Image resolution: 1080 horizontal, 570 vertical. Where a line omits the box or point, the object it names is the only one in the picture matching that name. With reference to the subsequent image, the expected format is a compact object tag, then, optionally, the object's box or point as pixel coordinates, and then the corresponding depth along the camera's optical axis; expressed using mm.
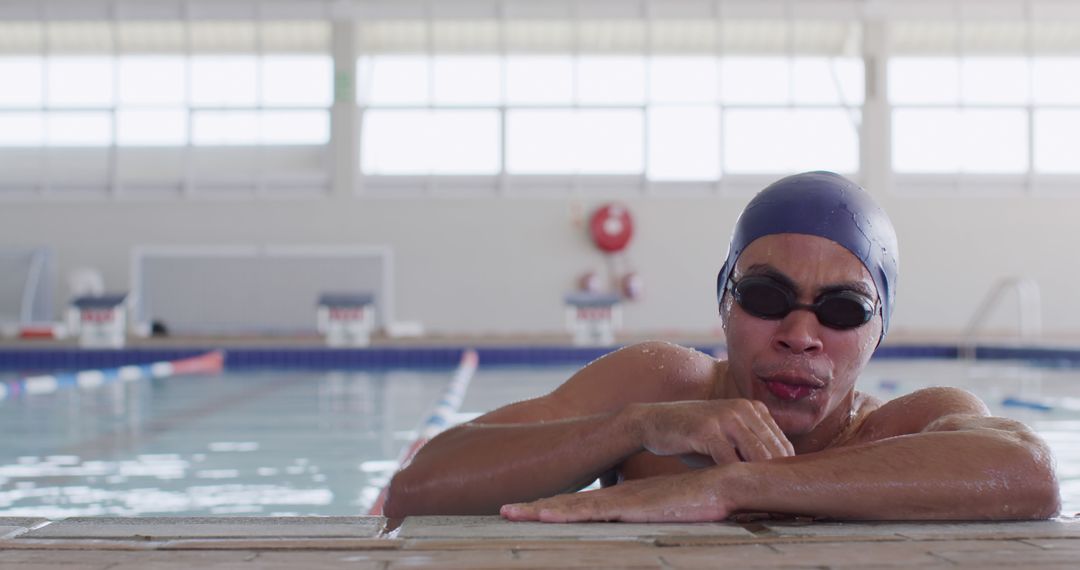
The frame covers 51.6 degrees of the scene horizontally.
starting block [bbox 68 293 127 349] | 12164
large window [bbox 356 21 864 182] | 16156
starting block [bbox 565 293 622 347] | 12875
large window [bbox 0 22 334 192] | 15969
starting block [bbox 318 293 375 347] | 12531
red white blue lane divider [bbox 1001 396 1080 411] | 7031
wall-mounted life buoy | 15828
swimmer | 1572
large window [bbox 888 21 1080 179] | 16406
